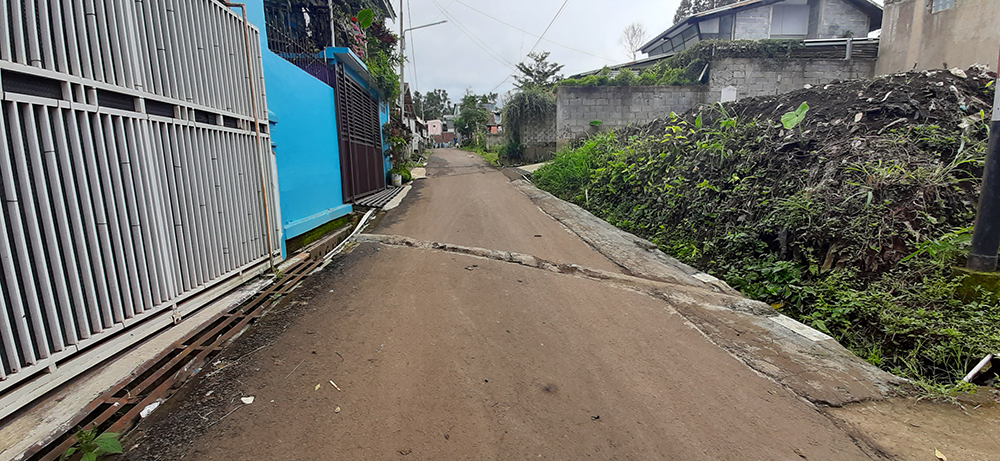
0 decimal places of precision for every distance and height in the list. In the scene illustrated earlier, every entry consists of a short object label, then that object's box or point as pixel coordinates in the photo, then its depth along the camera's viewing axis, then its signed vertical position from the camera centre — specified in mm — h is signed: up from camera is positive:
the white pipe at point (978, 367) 2720 -1366
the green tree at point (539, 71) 27769 +5594
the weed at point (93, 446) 1897 -1222
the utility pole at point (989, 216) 3270 -514
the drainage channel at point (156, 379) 2076 -1217
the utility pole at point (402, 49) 18438 +4886
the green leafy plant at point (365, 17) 9809 +3244
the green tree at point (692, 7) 29625 +10365
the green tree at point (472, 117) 46531 +4680
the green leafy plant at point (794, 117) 5633 +454
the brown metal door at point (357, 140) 8703 +491
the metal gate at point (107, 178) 2117 -67
